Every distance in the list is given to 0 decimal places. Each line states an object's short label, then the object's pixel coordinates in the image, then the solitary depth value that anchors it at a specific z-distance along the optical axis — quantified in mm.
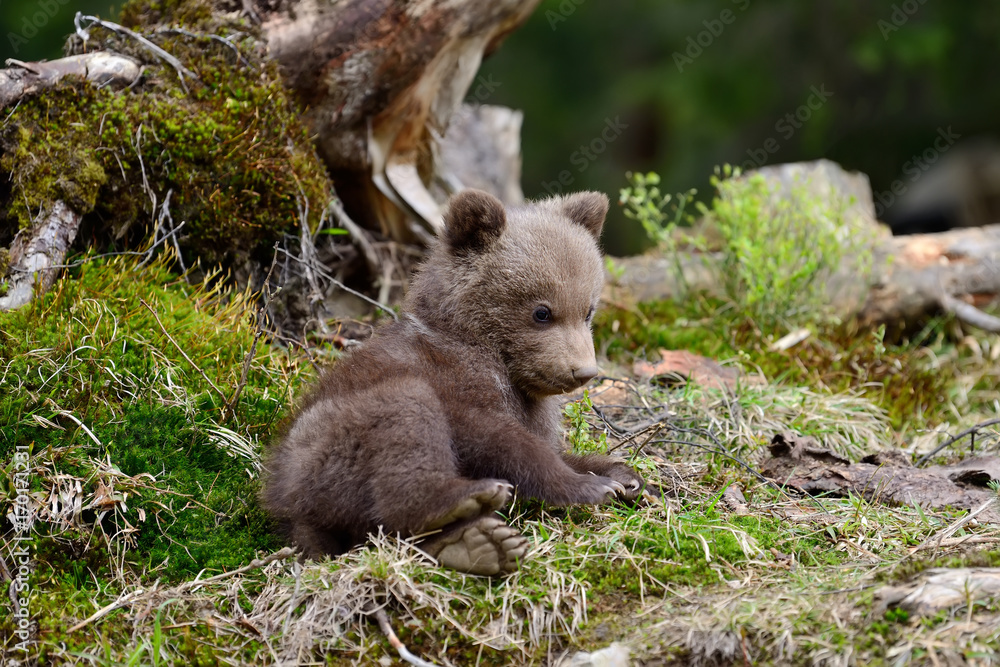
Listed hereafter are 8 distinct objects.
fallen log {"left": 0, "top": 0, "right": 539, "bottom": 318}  10109
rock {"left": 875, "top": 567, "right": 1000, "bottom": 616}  5891
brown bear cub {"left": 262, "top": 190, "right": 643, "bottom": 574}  6832
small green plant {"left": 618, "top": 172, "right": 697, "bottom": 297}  13906
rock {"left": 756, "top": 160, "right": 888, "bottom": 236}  16937
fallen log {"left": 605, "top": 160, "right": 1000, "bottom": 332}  14914
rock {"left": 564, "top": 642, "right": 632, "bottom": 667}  6187
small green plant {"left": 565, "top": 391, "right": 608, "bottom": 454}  9430
